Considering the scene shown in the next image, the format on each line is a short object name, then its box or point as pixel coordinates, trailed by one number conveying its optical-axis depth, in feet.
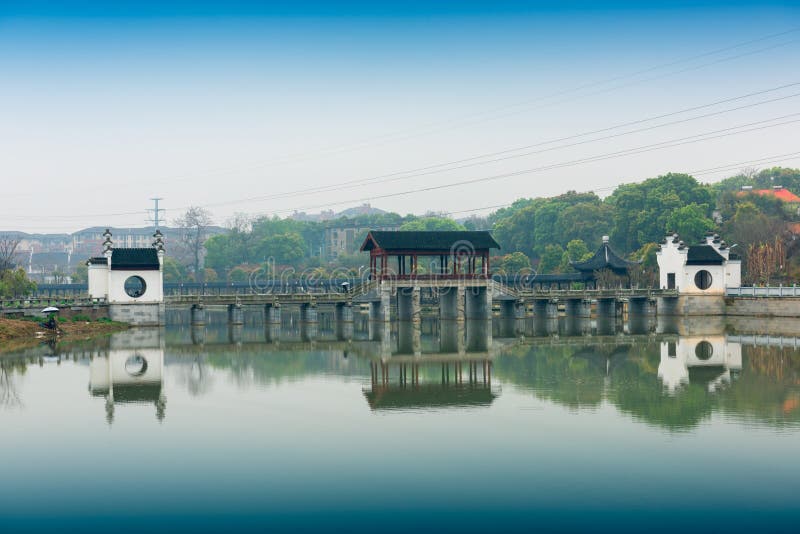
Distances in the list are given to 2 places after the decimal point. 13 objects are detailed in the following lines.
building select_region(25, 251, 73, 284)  608.19
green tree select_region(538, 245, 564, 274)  361.86
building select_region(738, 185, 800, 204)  399.24
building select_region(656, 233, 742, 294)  243.19
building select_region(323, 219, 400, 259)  570.05
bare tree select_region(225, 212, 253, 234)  468.34
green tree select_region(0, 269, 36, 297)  226.99
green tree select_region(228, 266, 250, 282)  417.98
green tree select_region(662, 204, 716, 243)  315.17
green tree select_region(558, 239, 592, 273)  341.82
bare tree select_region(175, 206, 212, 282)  433.48
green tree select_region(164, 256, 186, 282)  413.80
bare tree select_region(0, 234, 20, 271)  266.57
